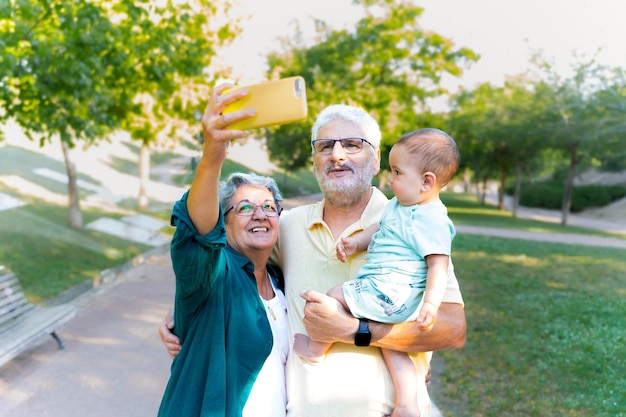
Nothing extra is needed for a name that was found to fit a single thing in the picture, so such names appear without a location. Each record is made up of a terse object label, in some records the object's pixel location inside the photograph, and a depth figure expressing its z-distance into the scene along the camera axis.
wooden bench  6.61
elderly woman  2.13
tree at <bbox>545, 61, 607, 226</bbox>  22.71
